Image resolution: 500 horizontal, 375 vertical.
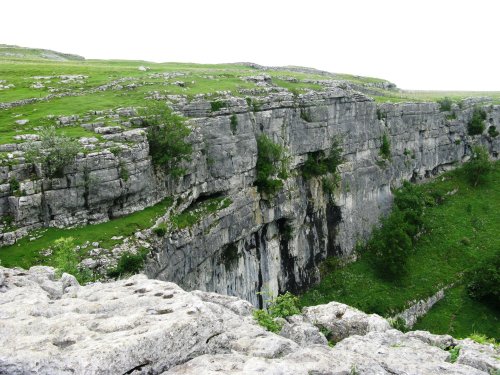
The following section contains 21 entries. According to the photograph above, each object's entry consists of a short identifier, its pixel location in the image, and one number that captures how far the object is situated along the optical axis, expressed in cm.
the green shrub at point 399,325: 2810
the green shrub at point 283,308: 1875
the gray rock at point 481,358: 1381
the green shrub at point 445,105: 7388
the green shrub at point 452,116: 7431
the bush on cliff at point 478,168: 7050
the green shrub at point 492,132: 8094
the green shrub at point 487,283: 4406
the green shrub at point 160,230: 2841
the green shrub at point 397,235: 4881
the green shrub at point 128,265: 2377
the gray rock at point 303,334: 1588
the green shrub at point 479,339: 1897
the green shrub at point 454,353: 1489
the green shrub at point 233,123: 3902
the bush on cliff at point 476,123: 7750
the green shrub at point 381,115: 5998
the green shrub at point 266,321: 1605
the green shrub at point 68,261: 2083
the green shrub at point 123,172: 2825
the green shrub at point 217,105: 3891
